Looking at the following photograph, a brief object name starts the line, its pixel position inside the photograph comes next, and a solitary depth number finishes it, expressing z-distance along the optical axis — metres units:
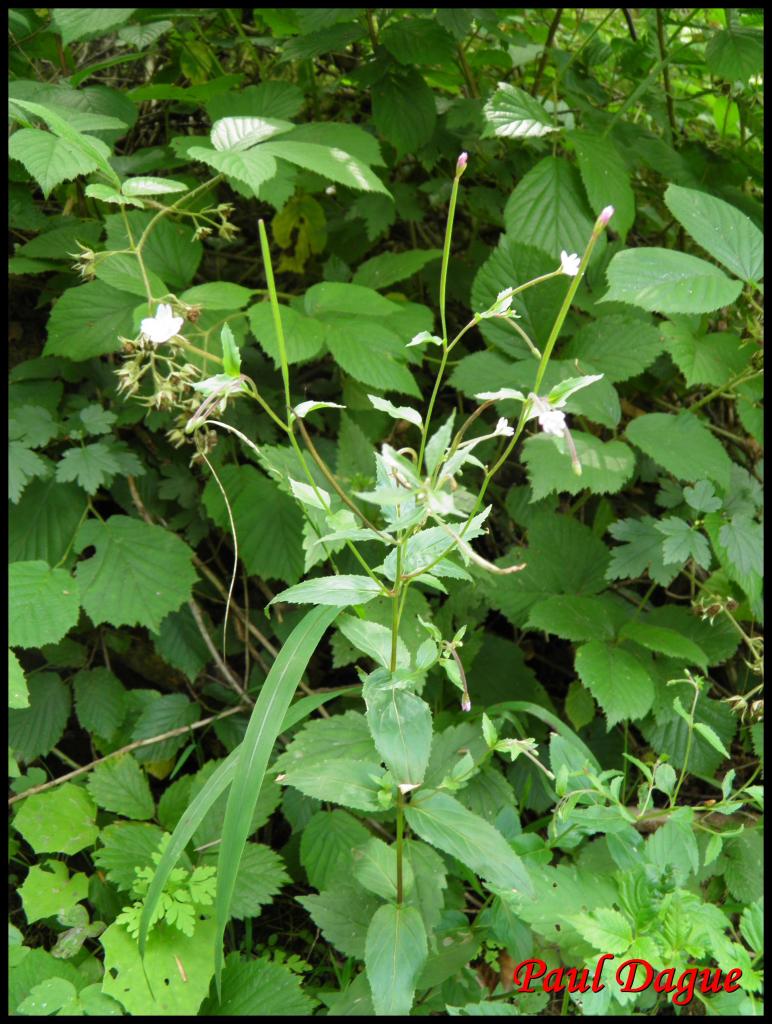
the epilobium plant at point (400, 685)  0.41
